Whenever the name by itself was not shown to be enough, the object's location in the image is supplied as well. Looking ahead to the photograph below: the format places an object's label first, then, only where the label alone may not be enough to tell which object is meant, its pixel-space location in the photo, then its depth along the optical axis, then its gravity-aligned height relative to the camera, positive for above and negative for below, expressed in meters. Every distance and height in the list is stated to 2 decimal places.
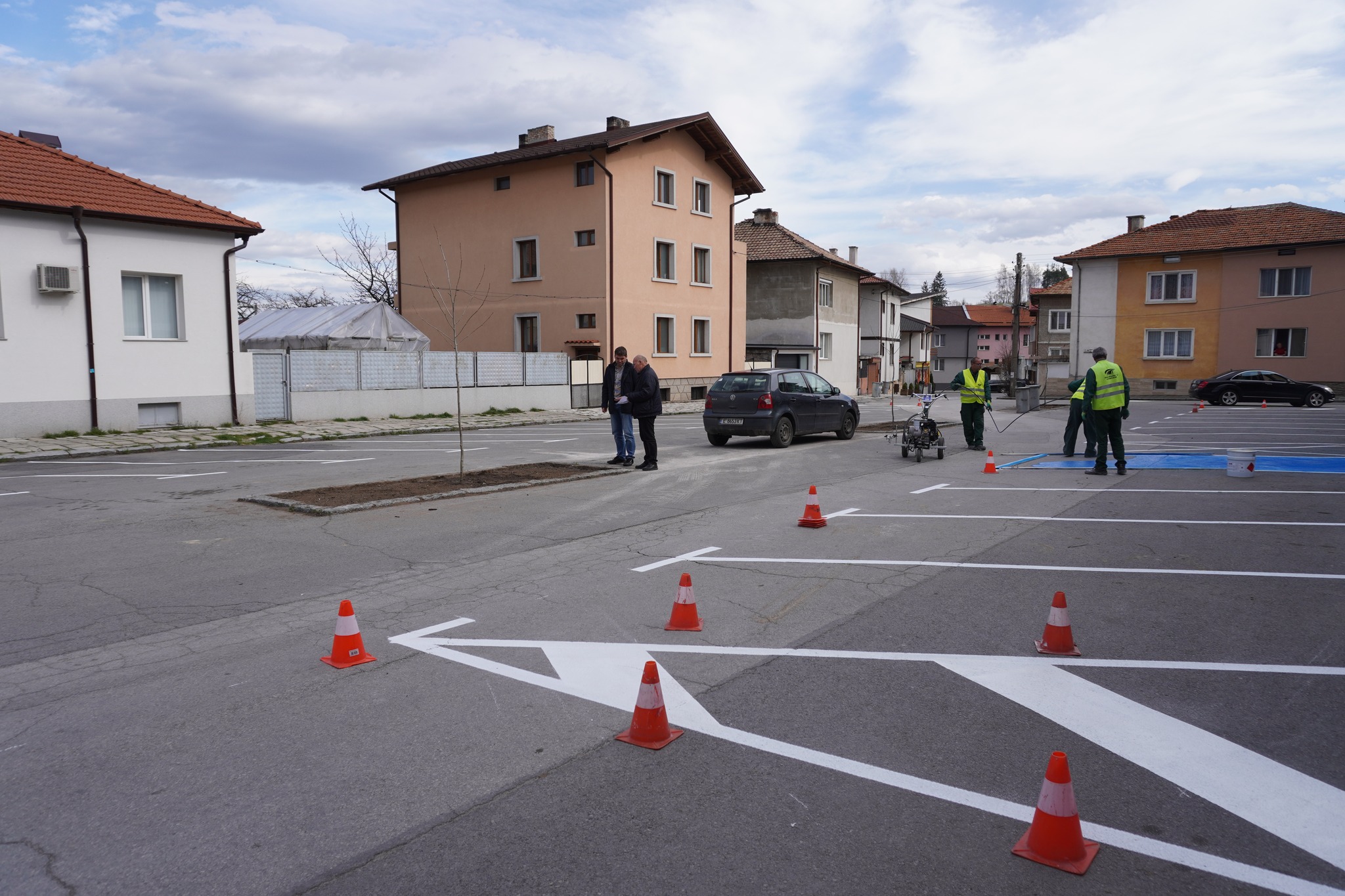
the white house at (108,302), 17.22 +1.53
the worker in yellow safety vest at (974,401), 16.56 -0.45
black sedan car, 35.66 -0.52
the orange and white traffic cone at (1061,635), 5.22 -1.48
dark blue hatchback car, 18.00 -0.60
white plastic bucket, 12.93 -1.23
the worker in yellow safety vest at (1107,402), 13.70 -0.39
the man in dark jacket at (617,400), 14.19 -0.42
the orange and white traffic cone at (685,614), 5.72 -1.49
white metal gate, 21.69 -0.22
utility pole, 45.59 +4.60
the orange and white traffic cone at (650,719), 3.99 -1.50
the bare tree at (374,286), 46.42 +4.75
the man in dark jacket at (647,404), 14.10 -0.42
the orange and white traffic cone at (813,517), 9.36 -1.44
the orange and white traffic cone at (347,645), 5.09 -1.51
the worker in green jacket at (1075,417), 16.19 -0.73
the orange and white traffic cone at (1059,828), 3.04 -1.51
